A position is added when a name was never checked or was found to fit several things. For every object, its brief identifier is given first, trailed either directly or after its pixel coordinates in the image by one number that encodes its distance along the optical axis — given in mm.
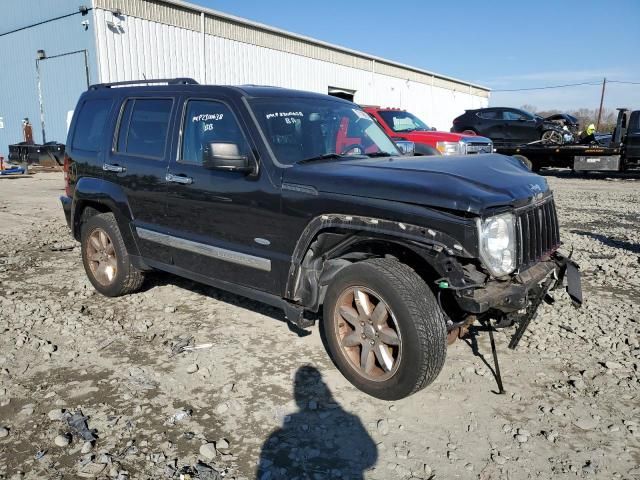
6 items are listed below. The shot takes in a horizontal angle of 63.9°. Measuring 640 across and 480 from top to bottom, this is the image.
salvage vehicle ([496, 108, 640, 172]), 15539
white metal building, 17297
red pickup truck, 11391
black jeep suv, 2979
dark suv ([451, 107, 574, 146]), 18516
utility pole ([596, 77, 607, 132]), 51838
